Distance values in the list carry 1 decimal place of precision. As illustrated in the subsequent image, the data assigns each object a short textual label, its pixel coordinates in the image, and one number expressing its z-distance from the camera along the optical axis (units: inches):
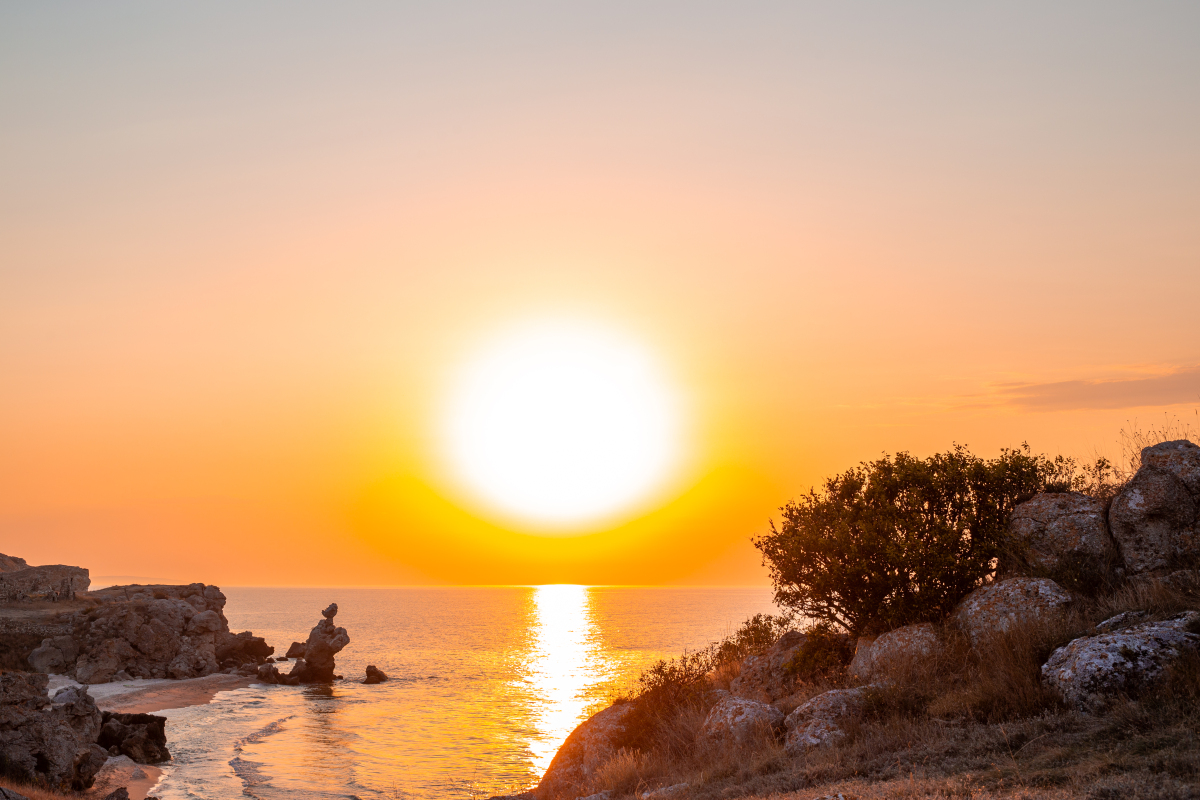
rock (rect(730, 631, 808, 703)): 699.4
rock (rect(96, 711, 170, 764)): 1451.8
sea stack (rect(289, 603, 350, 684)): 3056.1
